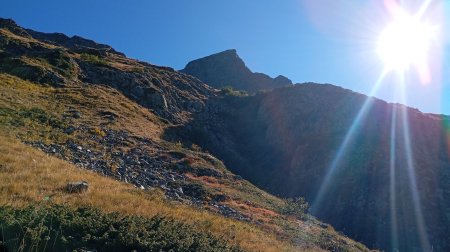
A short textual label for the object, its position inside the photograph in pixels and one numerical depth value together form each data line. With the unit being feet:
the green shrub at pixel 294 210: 108.27
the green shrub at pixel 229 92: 318.04
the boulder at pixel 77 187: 47.26
